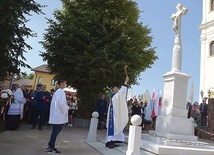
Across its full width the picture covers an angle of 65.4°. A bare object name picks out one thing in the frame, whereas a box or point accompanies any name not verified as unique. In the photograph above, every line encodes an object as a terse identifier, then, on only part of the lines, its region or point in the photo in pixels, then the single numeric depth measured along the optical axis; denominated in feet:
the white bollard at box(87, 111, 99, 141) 21.27
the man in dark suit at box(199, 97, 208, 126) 34.01
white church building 63.71
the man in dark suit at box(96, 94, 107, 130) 31.94
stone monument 17.55
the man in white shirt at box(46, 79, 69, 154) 15.11
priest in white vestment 17.75
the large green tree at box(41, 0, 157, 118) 33.21
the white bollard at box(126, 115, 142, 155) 12.66
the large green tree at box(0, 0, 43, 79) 26.18
